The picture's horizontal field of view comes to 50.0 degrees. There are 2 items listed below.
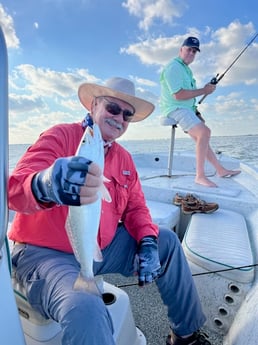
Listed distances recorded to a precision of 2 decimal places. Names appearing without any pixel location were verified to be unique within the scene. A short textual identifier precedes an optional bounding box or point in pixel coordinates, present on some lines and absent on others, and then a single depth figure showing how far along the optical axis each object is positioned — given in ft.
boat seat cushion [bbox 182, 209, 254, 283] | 5.90
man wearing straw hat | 3.25
